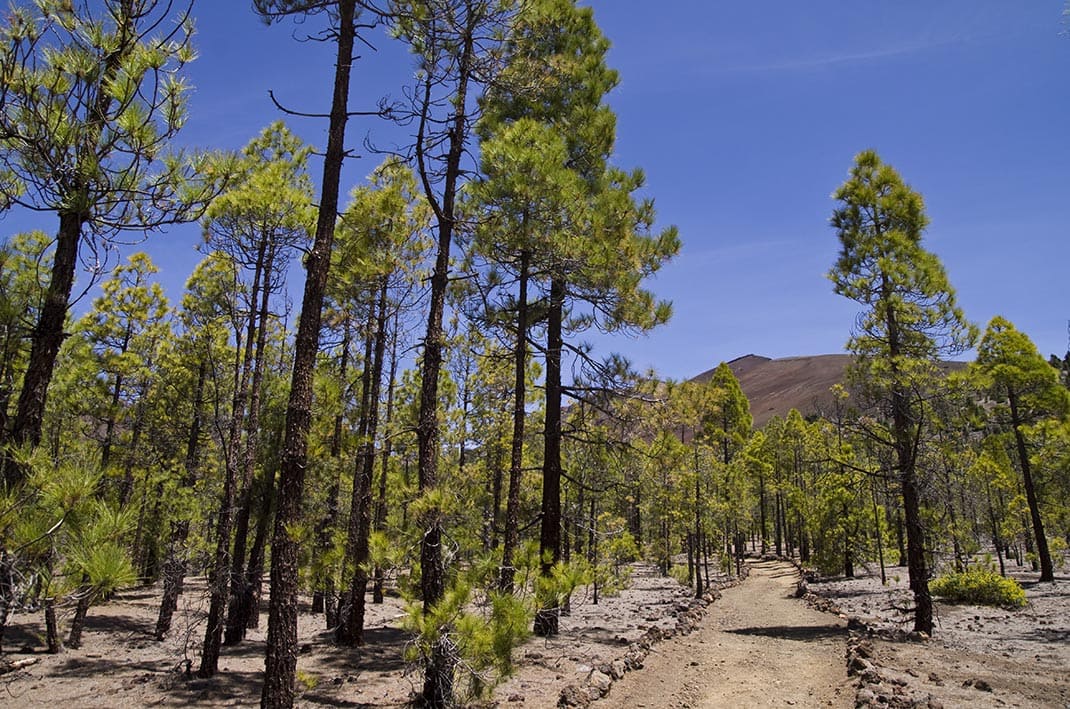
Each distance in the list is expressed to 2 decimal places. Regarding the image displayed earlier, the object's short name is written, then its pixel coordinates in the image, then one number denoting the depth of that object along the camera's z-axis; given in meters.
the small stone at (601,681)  7.67
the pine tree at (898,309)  12.97
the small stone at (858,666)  8.63
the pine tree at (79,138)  3.90
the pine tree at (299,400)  5.38
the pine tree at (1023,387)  21.25
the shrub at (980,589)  16.31
